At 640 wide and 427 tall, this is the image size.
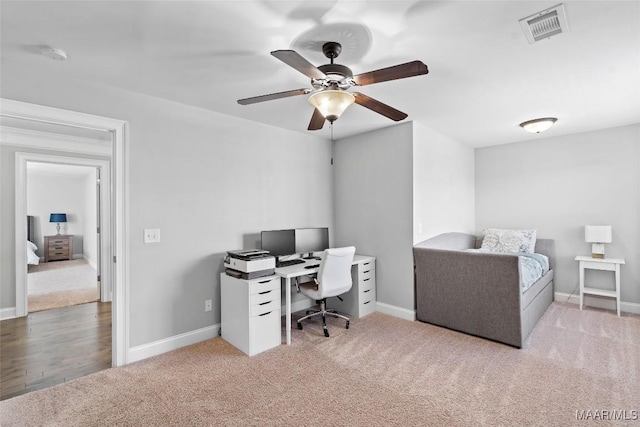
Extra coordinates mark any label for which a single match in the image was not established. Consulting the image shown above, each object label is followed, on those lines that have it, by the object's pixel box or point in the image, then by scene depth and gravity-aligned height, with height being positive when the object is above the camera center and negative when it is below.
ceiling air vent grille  1.65 +1.09
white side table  3.69 -0.67
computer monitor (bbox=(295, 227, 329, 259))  3.76 -0.29
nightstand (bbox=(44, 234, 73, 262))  8.07 -0.72
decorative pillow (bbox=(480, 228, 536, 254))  4.30 -0.37
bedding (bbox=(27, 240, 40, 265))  6.84 -0.80
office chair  3.14 -0.65
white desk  2.96 -0.55
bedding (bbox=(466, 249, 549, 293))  3.08 -0.62
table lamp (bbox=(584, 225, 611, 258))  3.81 -0.29
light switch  2.75 -0.14
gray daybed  2.91 -0.83
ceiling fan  1.64 +0.82
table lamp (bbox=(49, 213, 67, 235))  8.34 +0.08
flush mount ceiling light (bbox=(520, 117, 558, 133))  3.42 +1.03
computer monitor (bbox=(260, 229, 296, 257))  3.43 -0.28
